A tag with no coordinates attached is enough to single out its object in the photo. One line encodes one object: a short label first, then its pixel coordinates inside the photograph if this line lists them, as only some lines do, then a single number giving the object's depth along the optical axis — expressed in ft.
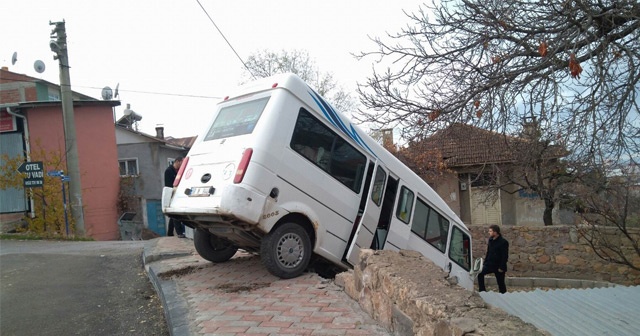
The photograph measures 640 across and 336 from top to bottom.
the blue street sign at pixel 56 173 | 50.91
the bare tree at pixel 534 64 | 19.44
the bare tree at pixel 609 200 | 26.04
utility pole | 52.39
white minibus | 19.66
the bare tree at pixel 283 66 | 100.25
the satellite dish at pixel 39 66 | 80.74
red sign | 66.95
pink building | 67.21
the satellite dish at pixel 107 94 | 91.07
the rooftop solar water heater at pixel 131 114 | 111.55
